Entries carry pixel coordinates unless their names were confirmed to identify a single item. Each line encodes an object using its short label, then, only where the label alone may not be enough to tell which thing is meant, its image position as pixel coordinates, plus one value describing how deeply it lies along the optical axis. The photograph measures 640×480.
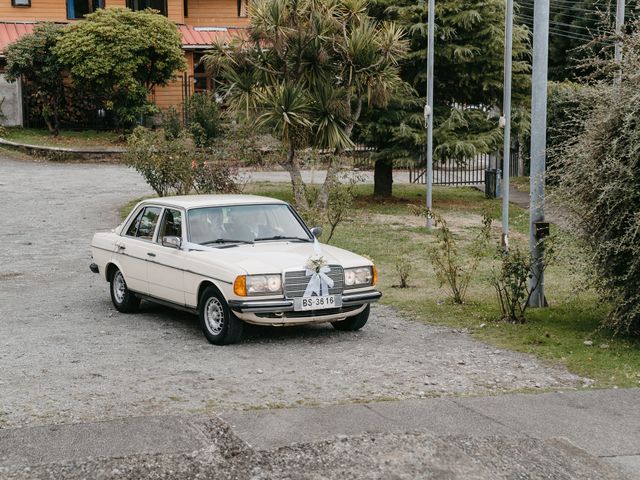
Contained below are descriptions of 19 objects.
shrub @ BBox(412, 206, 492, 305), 12.62
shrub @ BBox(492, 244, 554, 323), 11.35
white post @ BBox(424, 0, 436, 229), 21.28
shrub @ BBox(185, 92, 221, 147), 32.38
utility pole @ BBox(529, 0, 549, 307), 11.80
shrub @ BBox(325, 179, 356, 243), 16.45
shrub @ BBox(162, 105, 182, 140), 32.84
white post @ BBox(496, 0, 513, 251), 18.44
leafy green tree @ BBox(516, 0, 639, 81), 46.03
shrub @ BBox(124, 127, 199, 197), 21.06
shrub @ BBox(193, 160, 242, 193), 20.91
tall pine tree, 25.19
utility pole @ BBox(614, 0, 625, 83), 10.11
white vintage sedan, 9.88
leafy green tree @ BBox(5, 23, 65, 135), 33.69
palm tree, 21.20
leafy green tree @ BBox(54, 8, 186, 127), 32.77
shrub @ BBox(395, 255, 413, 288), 14.33
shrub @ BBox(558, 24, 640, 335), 9.67
